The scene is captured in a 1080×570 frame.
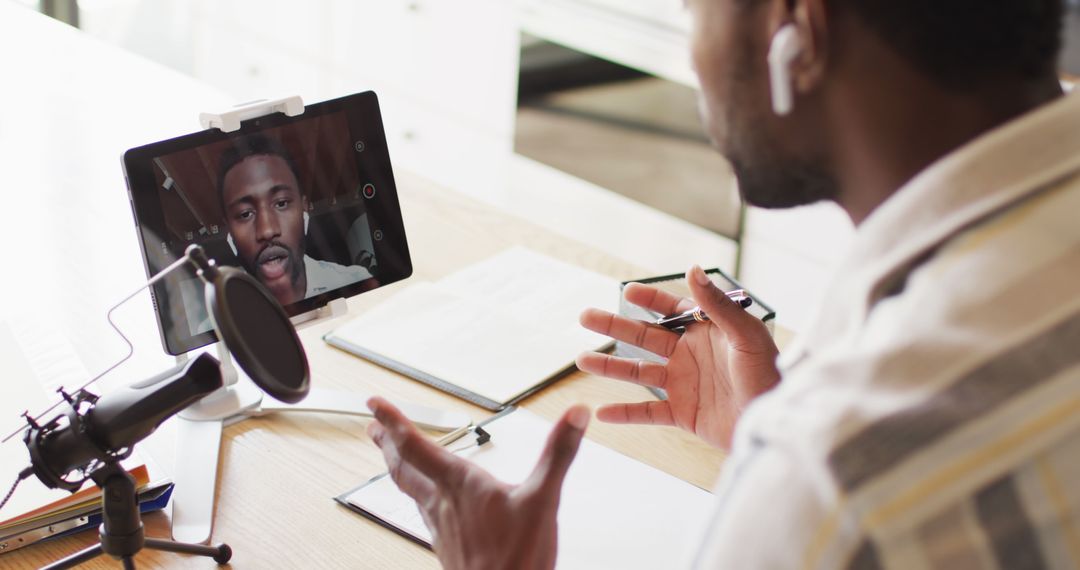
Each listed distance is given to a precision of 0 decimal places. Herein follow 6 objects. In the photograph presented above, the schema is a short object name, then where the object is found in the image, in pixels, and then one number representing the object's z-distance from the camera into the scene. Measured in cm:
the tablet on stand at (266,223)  117
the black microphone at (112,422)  97
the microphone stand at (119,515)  99
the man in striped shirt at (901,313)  61
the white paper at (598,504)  108
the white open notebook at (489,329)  137
